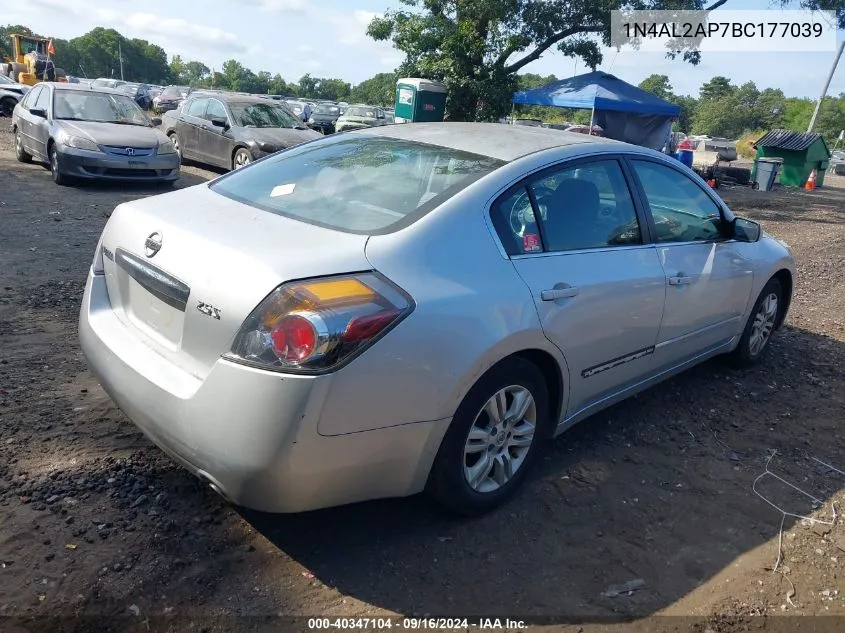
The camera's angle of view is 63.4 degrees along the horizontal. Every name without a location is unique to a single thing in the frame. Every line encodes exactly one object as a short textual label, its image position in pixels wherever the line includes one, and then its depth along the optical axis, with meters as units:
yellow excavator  30.75
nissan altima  2.25
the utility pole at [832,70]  28.77
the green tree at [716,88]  105.09
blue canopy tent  16.44
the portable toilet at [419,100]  17.31
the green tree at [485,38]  16.77
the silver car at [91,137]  9.71
